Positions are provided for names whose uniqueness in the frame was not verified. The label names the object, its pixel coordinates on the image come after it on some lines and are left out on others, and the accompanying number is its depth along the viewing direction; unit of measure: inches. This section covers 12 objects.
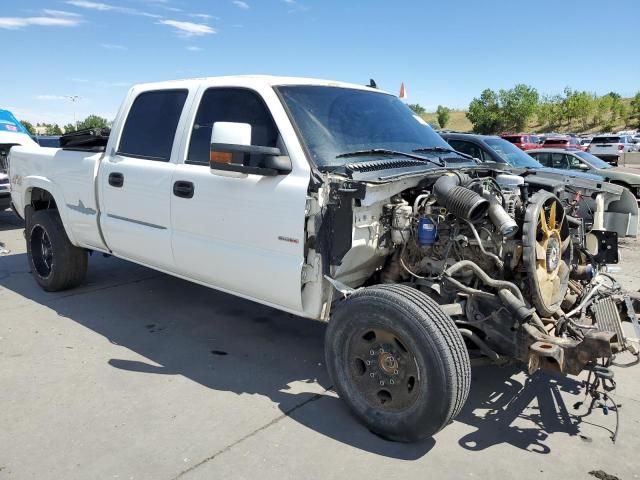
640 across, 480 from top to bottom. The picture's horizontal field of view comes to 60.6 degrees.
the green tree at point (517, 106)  3088.1
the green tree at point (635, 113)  2613.2
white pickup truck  116.4
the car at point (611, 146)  1081.6
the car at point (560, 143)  1130.0
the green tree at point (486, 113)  3107.8
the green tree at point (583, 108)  2834.6
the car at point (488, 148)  371.2
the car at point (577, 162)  489.7
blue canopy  416.3
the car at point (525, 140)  1131.6
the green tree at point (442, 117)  3543.3
